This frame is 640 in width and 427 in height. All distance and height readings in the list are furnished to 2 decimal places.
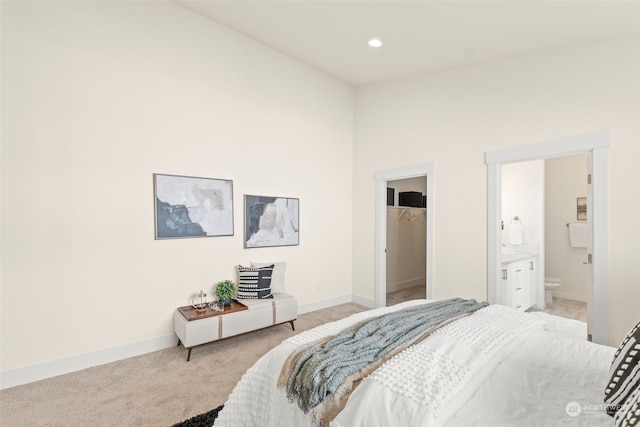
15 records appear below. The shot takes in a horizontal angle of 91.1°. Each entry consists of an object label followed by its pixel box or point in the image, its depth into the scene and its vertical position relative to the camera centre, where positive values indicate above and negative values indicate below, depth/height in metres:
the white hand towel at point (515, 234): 4.80 -0.38
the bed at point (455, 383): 1.11 -0.72
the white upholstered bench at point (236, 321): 2.95 -1.13
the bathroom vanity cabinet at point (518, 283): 3.79 -0.98
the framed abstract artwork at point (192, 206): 3.23 +0.05
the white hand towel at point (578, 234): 5.07 -0.41
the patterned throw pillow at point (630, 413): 0.81 -0.55
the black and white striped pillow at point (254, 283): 3.61 -0.84
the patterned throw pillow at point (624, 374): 1.01 -0.55
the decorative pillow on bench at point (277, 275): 3.86 -0.81
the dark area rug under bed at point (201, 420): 2.01 -1.37
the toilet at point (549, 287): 4.98 -1.25
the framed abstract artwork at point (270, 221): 3.91 -0.14
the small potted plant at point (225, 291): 3.35 -0.87
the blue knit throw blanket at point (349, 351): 1.30 -0.68
